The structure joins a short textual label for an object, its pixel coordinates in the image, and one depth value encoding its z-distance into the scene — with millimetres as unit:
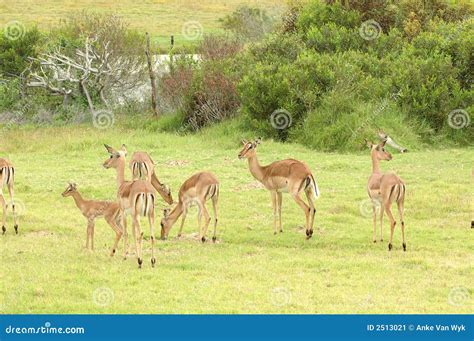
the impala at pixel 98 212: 12234
